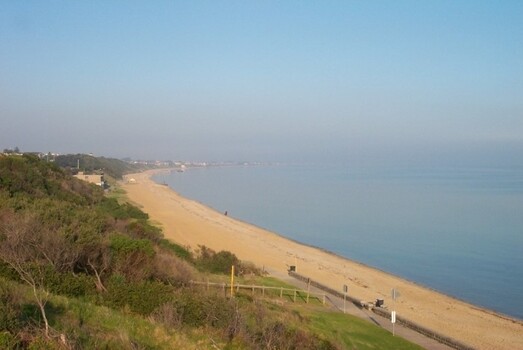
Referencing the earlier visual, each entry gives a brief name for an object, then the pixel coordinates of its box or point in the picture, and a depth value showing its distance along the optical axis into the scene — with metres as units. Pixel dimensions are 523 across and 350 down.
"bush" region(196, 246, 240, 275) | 23.59
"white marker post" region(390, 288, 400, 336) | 16.33
